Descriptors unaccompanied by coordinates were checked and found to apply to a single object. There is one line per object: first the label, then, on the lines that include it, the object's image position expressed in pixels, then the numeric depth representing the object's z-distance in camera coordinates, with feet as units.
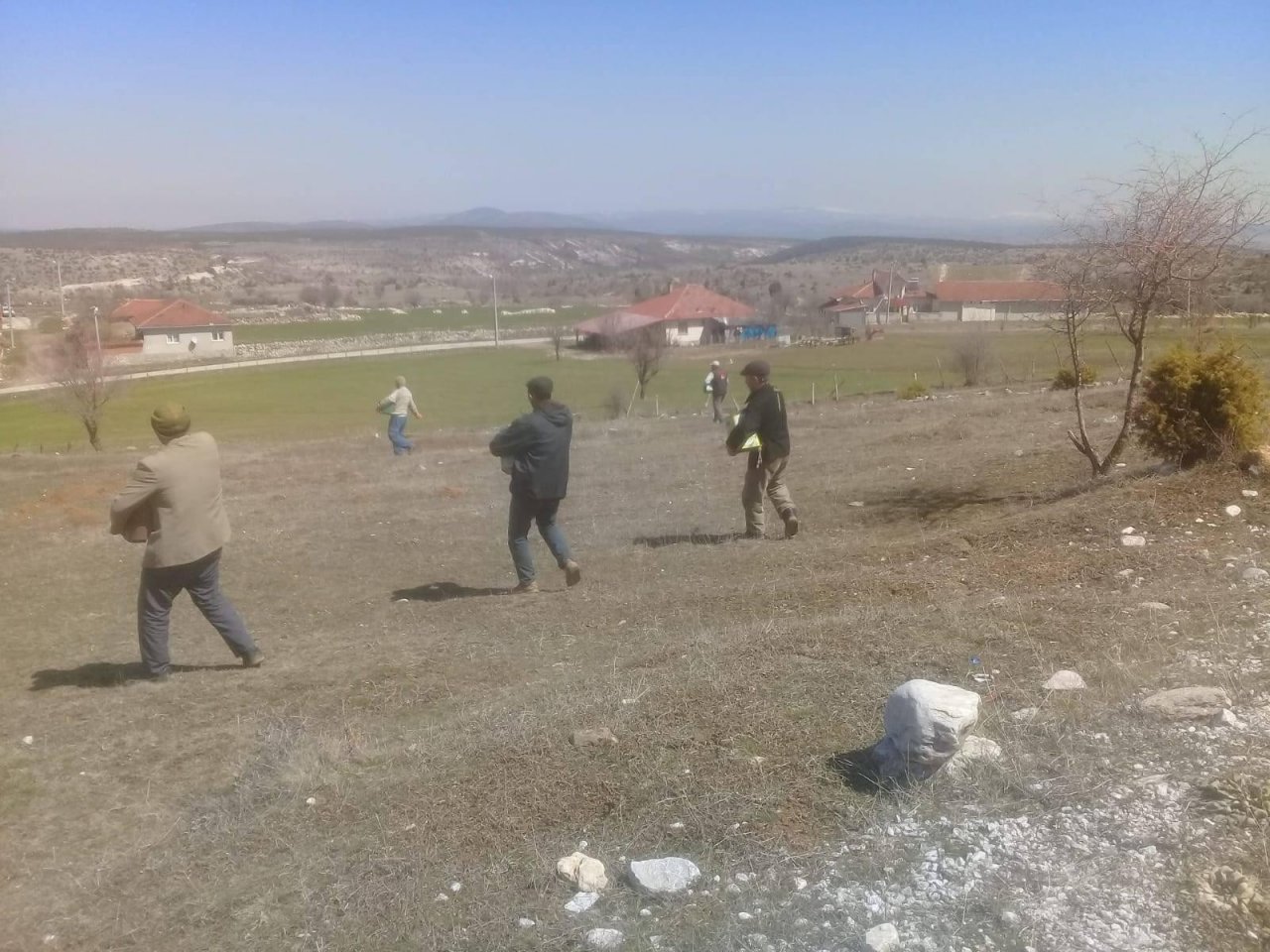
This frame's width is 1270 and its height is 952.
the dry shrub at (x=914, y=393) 93.59
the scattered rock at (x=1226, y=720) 14.07
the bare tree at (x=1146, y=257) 31.73
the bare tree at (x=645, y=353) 143.33
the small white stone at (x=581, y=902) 11.65
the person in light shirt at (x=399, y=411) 67.82
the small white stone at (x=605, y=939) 10.96
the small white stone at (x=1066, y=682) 16.14
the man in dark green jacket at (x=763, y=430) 32.94
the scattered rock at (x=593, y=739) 15.48
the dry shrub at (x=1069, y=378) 78.43
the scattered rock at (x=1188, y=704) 14.42
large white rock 13.08
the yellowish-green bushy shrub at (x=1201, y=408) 29.96
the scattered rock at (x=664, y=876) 11.79
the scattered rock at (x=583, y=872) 12.05
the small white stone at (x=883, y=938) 10.51
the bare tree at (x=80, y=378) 102.89
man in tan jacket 22.39
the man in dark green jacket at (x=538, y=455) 28.45
